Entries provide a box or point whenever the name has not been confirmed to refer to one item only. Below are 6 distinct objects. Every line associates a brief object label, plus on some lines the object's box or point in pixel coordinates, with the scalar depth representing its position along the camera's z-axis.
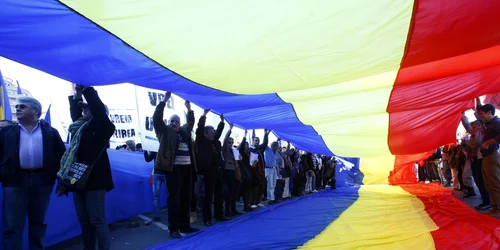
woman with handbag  3.08
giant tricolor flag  2.33
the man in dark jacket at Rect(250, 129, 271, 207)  8.07
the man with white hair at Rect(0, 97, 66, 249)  3.12
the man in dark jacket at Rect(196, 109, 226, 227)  5.62
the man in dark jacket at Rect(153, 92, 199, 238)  4.52
